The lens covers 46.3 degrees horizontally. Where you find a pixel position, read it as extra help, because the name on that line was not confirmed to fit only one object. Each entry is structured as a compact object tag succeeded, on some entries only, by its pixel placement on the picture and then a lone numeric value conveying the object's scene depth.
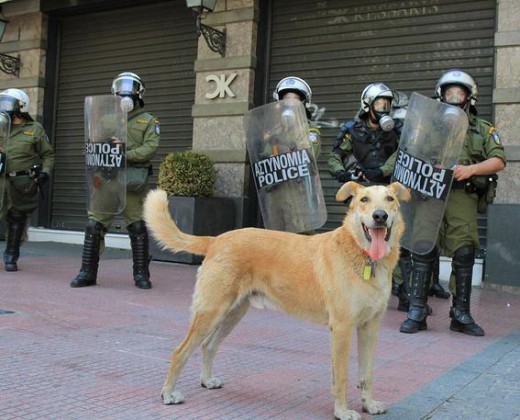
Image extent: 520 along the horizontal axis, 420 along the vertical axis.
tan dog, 3.24
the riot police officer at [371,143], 6.00
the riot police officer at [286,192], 5.51
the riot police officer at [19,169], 7.96
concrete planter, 8.73
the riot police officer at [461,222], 5.24
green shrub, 8.79
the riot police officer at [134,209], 7.03
